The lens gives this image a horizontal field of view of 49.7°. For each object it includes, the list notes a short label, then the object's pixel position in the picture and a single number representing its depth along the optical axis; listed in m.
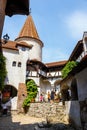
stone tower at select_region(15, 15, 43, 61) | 18.83
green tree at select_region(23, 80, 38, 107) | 12.89
